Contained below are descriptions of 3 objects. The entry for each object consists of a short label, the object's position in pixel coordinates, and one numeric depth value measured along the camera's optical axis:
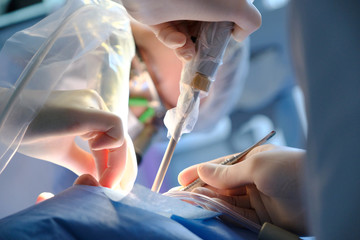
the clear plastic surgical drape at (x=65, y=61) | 0.44
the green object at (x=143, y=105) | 0.71
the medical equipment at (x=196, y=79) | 0.50
